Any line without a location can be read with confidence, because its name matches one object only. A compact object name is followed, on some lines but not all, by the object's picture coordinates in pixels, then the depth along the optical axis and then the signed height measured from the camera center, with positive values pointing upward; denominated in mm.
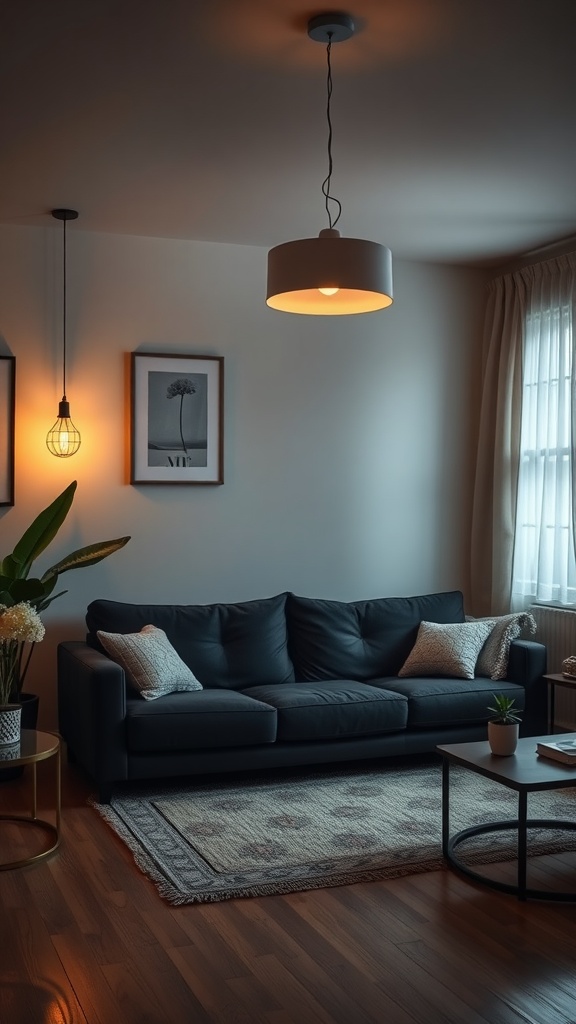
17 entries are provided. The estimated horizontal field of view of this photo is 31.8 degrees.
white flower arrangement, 3770 -504
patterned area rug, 3500 -1286
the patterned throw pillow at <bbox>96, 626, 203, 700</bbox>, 4609 -751
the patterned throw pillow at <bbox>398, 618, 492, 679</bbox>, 5230 -759
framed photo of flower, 5484 +451
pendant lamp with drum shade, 3107 +769
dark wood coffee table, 3299 -911
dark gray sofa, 4395 -916
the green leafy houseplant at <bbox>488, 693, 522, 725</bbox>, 3658 -757
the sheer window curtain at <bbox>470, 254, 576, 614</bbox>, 5824 +457
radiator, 5578 -758
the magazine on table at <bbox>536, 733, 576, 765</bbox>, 3535 -864
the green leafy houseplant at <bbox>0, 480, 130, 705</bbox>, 4297 -313
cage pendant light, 5250 +328
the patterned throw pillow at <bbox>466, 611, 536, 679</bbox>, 5254 -720
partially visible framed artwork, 5219 +385
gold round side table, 3588 -928
